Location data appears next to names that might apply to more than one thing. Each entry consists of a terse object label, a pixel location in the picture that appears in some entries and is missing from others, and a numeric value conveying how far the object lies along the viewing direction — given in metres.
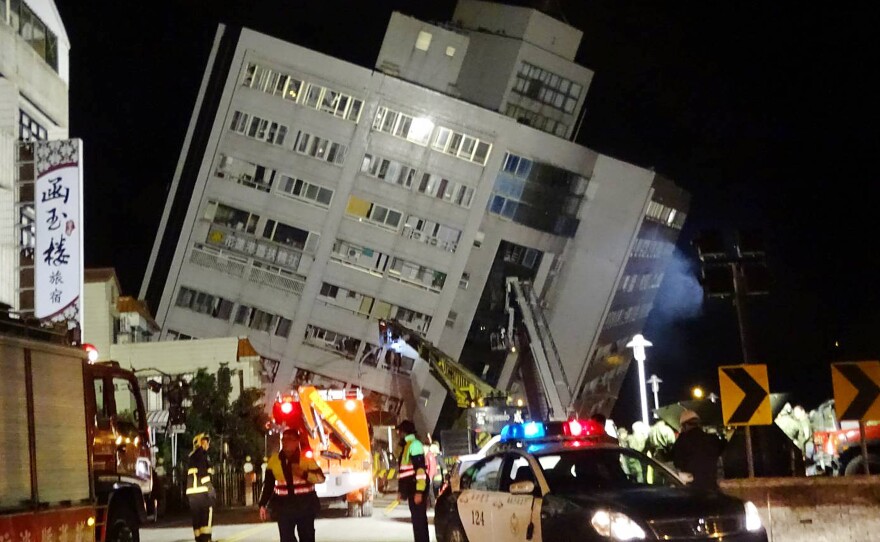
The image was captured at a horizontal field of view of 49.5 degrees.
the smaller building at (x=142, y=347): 40.56
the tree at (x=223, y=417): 32.44
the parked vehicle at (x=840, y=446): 16.12
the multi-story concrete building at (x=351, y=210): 50.84
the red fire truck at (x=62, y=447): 8.70
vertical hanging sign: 21.38
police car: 7.83
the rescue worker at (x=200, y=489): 13.48
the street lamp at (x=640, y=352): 37.56
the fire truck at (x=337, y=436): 19.06
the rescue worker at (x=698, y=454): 10.05
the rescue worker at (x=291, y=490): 10.49
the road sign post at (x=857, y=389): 10.27
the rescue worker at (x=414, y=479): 11.81
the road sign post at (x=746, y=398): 10.55
